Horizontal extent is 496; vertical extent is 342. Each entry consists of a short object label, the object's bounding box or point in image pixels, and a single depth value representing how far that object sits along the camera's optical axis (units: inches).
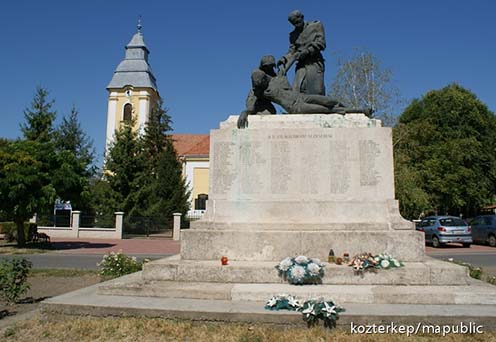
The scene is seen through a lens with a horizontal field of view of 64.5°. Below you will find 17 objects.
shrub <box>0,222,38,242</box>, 893.8
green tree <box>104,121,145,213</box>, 1298.0
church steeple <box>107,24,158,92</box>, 2100.1
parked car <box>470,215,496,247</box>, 901.2
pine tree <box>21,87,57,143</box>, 1350.9
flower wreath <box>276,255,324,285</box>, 225.1
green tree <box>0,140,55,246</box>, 724.7
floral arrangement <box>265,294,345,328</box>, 183.6
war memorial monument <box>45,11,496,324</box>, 224.4
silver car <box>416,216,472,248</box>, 840.3
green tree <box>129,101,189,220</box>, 1268.5
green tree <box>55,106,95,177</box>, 1804.9
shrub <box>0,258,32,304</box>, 265.6
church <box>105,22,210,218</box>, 2022.6
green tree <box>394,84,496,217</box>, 1381.6
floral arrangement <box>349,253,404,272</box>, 230.7
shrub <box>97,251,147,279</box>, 340.2
